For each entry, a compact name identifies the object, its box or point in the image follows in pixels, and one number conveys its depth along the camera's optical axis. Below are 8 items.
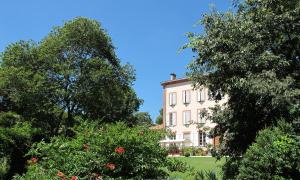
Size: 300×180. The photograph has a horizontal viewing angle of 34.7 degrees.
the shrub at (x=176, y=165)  10.72
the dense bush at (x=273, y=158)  11.93
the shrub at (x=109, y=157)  9.81
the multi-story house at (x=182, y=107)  62.00
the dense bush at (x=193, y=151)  44.61
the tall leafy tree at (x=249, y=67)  14.47
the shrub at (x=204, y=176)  10.68
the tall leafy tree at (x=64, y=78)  32.22
